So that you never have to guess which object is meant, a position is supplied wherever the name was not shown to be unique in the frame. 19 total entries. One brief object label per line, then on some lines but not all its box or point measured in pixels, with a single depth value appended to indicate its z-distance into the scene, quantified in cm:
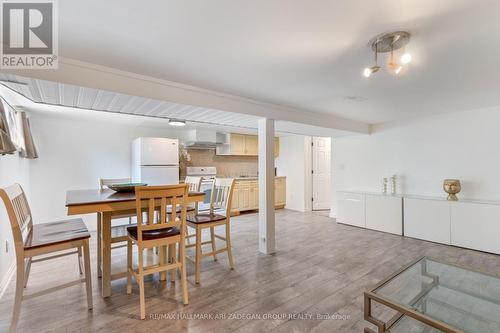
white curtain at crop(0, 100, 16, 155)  197
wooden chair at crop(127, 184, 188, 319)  196
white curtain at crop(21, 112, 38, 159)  334
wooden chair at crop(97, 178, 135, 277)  251
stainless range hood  559
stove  523
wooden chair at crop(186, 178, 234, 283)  258
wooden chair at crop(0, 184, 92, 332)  170
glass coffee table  151
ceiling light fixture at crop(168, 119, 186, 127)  395
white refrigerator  454
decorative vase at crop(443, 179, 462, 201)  382
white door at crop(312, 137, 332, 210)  666
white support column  335
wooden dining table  195
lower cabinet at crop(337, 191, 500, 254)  344
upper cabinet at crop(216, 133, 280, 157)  633
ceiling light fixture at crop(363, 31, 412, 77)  166
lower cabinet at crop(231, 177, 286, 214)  604
